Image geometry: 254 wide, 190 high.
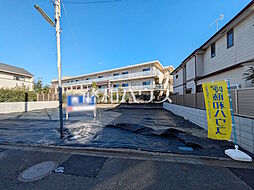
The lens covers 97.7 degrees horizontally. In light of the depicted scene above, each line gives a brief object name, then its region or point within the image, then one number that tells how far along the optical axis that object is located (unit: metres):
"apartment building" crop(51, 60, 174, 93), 19.81
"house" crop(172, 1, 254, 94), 5.28
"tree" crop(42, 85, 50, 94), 21.81
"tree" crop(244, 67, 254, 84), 4.05
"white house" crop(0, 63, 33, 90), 16.12
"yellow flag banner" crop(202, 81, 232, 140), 3.20
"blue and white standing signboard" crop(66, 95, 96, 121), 4.35
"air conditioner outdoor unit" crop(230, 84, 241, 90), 5.28
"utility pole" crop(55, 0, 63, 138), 3.84
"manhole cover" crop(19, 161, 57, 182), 2.06
